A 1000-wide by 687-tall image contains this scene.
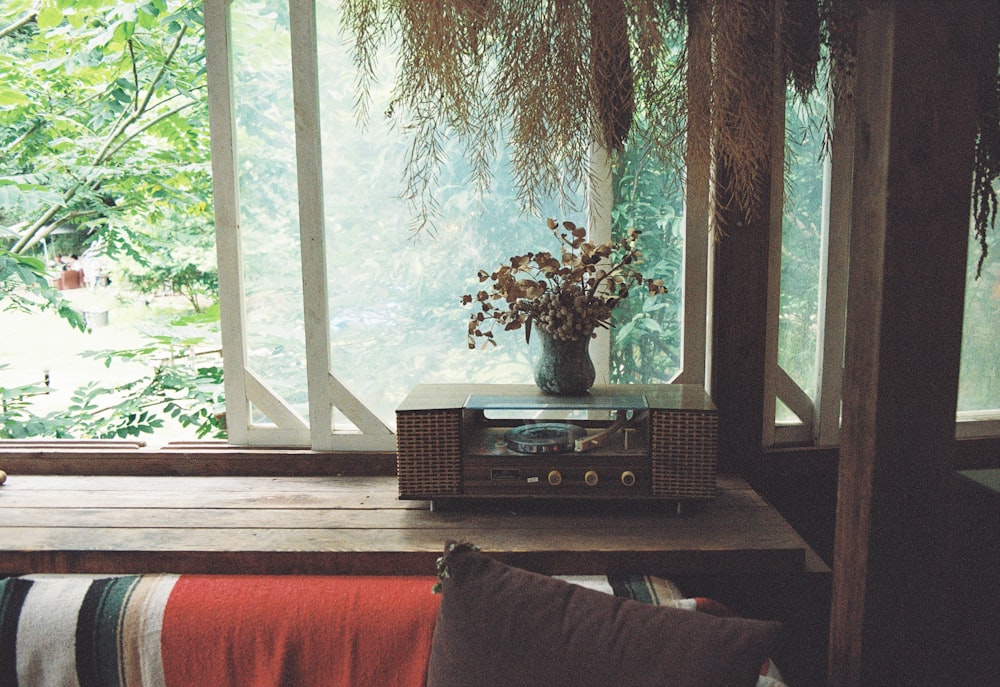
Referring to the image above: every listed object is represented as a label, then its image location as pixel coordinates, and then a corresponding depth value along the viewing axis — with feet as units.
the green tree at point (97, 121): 9.47
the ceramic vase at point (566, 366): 6.56
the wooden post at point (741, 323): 6.84
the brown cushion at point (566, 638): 3.99
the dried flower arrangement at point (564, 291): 6.47
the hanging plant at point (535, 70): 3.68
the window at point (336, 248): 7.07
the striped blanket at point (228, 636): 5.32
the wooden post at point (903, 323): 3.53
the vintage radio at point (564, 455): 6.08
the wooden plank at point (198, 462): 7.49
